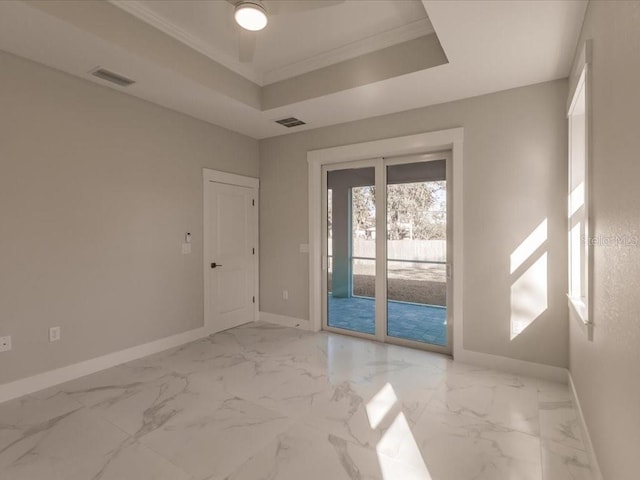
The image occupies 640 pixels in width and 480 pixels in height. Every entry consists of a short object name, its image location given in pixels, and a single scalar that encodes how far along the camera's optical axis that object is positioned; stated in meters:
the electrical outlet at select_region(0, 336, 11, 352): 2.66
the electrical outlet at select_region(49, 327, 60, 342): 2.94
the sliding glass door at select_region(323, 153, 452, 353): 3.83
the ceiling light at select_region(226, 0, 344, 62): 1.89
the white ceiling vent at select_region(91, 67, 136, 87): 2.91
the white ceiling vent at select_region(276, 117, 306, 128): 4.12
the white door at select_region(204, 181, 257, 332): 4.38
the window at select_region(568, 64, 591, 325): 2.39
